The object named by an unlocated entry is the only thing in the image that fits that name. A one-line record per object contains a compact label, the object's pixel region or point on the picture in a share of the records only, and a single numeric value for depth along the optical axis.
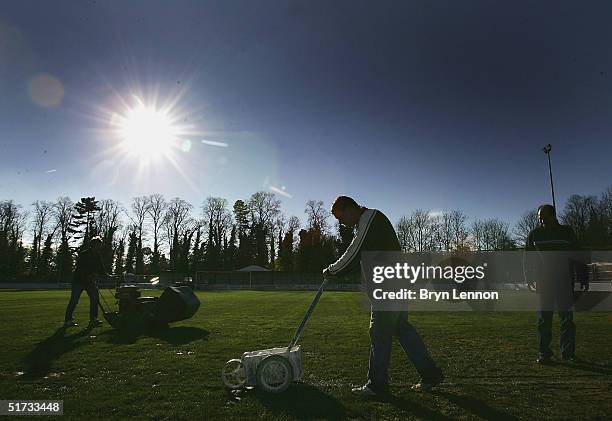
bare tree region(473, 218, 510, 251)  71.88
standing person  5.50
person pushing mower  9.23
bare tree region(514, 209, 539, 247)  66.91
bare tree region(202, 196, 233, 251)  69.56
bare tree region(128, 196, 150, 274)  68.62
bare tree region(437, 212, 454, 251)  71.75
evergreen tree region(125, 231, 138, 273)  69.94
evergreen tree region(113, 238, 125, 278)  71.94
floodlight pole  29.28
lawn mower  8.60
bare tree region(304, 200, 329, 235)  64.25
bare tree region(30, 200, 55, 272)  67.71
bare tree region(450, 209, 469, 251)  71.51
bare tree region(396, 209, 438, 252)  70.69
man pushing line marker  4.05
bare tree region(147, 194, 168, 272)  67.12
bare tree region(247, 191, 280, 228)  68.69
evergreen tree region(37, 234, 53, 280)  67.06
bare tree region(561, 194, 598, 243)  63.62
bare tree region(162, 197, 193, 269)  68.44
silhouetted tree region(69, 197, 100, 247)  69.00
